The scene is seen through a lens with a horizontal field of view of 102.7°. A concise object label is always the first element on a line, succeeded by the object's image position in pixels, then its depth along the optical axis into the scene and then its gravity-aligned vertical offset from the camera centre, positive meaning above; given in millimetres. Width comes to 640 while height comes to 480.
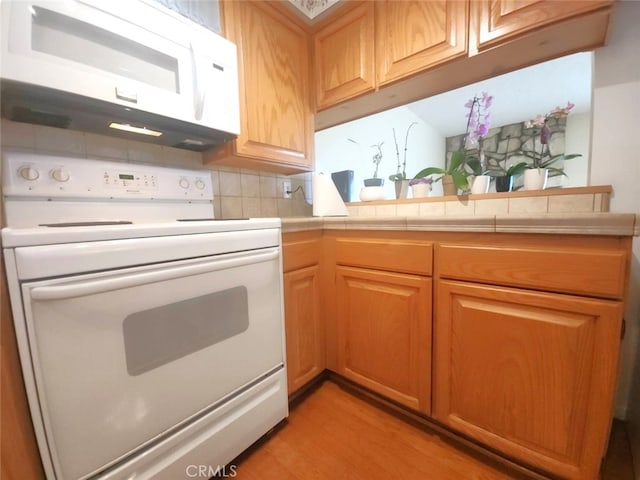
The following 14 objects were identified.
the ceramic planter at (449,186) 1365 +122
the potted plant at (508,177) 1226 +145
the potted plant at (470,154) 1316 +280
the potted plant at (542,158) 1165 +218
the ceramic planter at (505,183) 1239 +114
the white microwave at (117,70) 654 +452
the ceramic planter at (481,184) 1288 +118
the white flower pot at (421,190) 1489 +113
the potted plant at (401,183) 1588 +163
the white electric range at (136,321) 525 -271
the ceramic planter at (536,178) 1164 +128
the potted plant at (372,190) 1639 +131
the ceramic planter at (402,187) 1587 +139
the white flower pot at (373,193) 1639 +109
